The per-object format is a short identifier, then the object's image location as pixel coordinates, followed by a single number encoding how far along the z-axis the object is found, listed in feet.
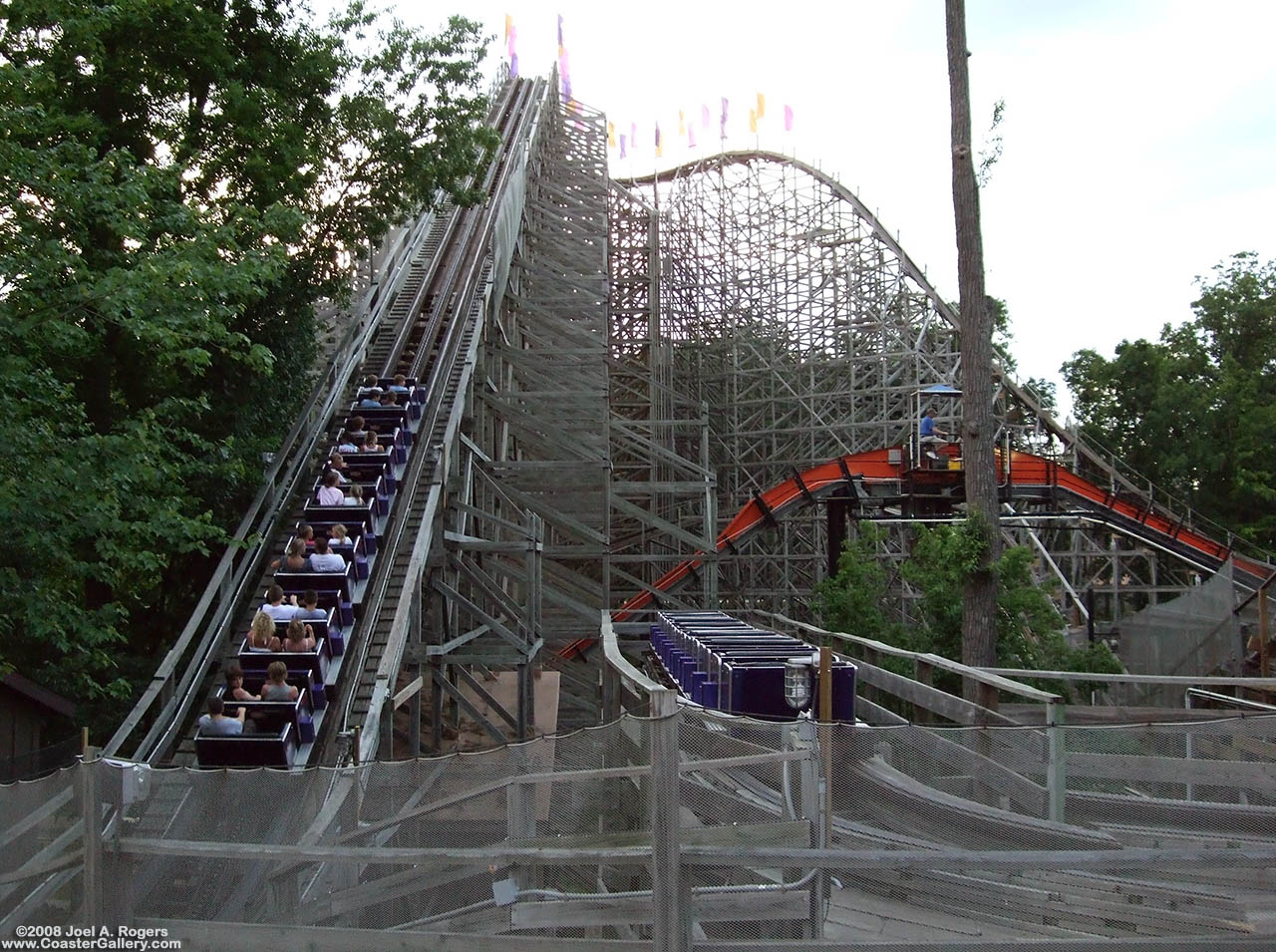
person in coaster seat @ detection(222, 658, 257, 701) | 27.07
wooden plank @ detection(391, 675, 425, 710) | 39.83
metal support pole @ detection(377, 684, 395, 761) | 32.40
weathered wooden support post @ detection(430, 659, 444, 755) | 44.70
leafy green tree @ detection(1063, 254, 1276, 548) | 100.58
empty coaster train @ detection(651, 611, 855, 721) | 20.45
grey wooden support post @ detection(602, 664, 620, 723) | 41.29
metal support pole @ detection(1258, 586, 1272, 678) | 39.14
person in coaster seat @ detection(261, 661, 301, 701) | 27.07
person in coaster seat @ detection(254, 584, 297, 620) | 31.07
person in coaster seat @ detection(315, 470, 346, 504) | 37.04
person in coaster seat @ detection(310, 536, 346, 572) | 33.27
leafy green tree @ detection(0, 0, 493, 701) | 27.45
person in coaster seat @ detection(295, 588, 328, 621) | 30.89
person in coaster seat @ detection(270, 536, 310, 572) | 33.04
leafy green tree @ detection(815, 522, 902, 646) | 48.49
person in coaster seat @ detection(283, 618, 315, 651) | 29.32
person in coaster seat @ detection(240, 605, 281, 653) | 29.50
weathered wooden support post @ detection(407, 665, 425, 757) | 42.37
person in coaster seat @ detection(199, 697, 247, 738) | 25.85
